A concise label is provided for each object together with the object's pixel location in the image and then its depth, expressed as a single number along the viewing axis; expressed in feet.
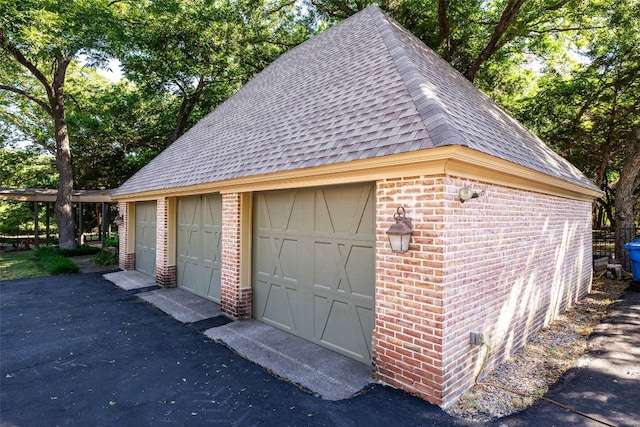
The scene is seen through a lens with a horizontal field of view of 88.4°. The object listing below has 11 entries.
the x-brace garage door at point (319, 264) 14.82
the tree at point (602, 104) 37.01
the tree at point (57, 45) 34.24
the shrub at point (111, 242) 56.44
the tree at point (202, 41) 49.39
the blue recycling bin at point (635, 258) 29.09
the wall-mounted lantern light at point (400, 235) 11.42
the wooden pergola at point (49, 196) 54.77
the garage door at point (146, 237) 34.12
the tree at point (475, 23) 36.86
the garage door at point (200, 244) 24.68
